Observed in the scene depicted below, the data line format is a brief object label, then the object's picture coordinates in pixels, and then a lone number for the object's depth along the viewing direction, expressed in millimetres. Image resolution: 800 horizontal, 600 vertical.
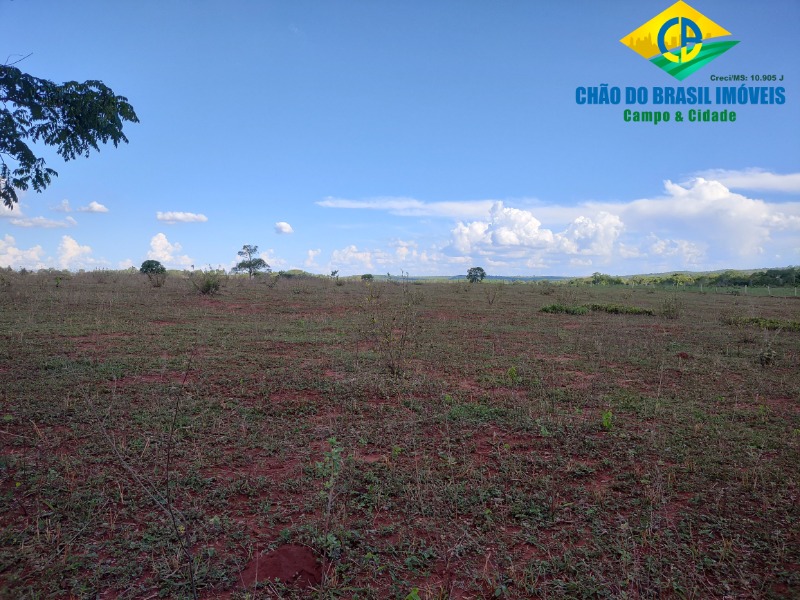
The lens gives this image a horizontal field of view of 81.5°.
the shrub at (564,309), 16859
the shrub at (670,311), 16005
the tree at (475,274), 41500
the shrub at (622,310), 17297
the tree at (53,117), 7598
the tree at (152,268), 29656
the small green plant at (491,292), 20122
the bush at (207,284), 19000
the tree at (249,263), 40406
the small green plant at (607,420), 5543
